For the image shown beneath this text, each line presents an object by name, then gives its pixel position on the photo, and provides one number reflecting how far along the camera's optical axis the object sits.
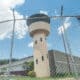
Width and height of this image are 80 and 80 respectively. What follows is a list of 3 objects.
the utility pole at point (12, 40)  4.18
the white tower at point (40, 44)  12.06
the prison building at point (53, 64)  12.46
